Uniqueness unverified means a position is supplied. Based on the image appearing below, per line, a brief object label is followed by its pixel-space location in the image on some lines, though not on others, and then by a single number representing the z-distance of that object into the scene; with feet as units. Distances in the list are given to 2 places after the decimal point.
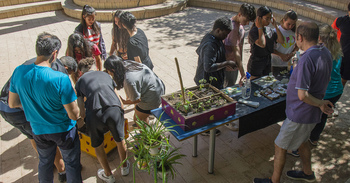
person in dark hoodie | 10.93
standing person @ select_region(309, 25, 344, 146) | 9.78
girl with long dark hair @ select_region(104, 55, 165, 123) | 10.09
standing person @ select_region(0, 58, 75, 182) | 9.58
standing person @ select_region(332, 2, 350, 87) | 13.92
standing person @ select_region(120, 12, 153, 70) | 12.71
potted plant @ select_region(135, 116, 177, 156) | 8.23
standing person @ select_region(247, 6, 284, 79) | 12.64
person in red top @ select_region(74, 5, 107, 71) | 13.92
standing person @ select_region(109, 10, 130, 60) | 13.97
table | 9.53
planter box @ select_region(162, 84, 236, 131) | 9.25
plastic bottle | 11.18
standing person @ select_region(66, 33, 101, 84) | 12.12
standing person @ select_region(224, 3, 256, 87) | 12.49
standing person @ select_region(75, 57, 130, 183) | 9.25
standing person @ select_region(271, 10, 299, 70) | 13.24
